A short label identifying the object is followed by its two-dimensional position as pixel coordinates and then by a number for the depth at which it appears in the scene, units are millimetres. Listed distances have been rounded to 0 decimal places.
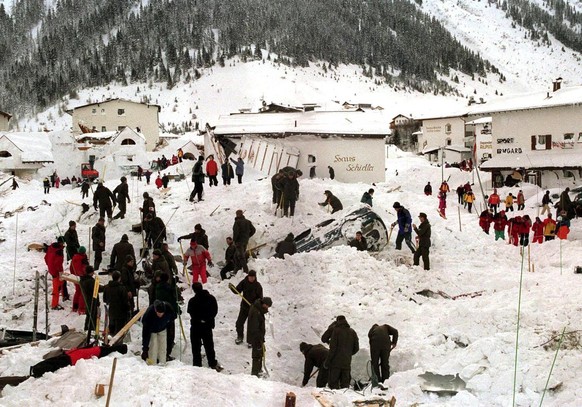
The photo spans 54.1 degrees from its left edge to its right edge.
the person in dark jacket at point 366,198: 18344
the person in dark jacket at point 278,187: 17938
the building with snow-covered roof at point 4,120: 61675
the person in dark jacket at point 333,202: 18344
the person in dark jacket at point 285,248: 15469
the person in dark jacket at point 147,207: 15985
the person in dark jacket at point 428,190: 29391
